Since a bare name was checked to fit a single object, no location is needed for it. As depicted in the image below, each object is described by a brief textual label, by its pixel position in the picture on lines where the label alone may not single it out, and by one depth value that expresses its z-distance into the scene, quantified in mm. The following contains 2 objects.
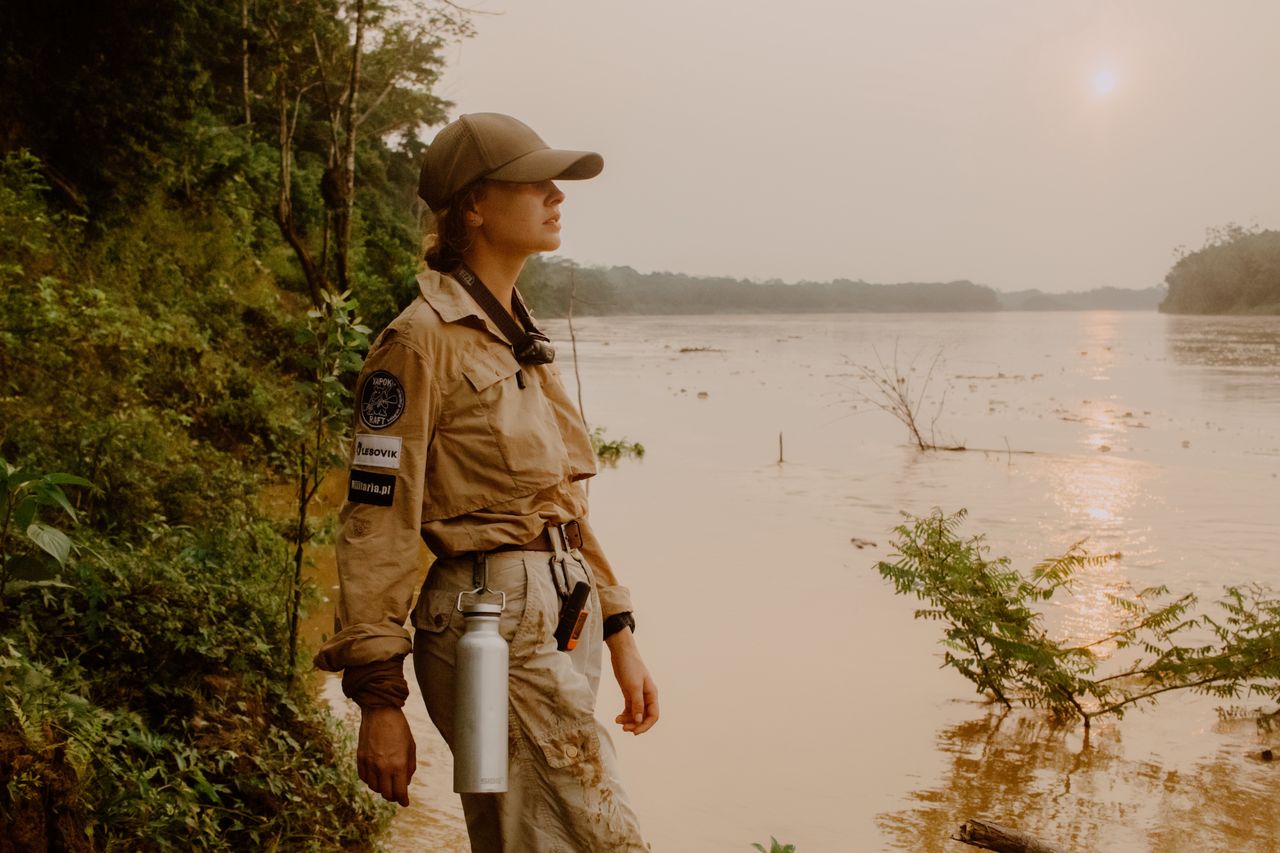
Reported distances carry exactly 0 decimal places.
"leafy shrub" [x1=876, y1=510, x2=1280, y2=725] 6133
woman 2092
